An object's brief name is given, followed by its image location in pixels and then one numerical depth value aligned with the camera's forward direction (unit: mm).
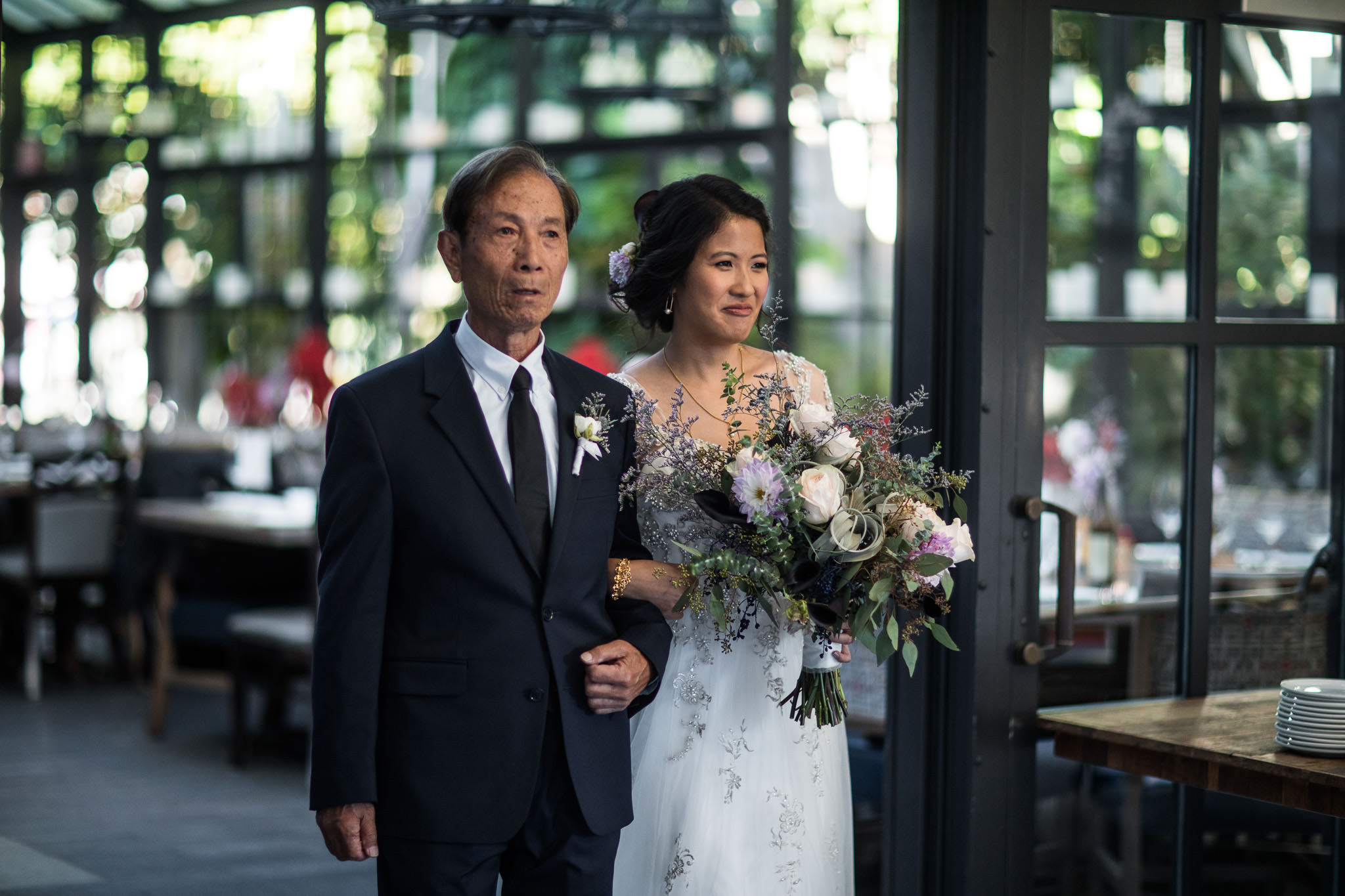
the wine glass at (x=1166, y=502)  5195
